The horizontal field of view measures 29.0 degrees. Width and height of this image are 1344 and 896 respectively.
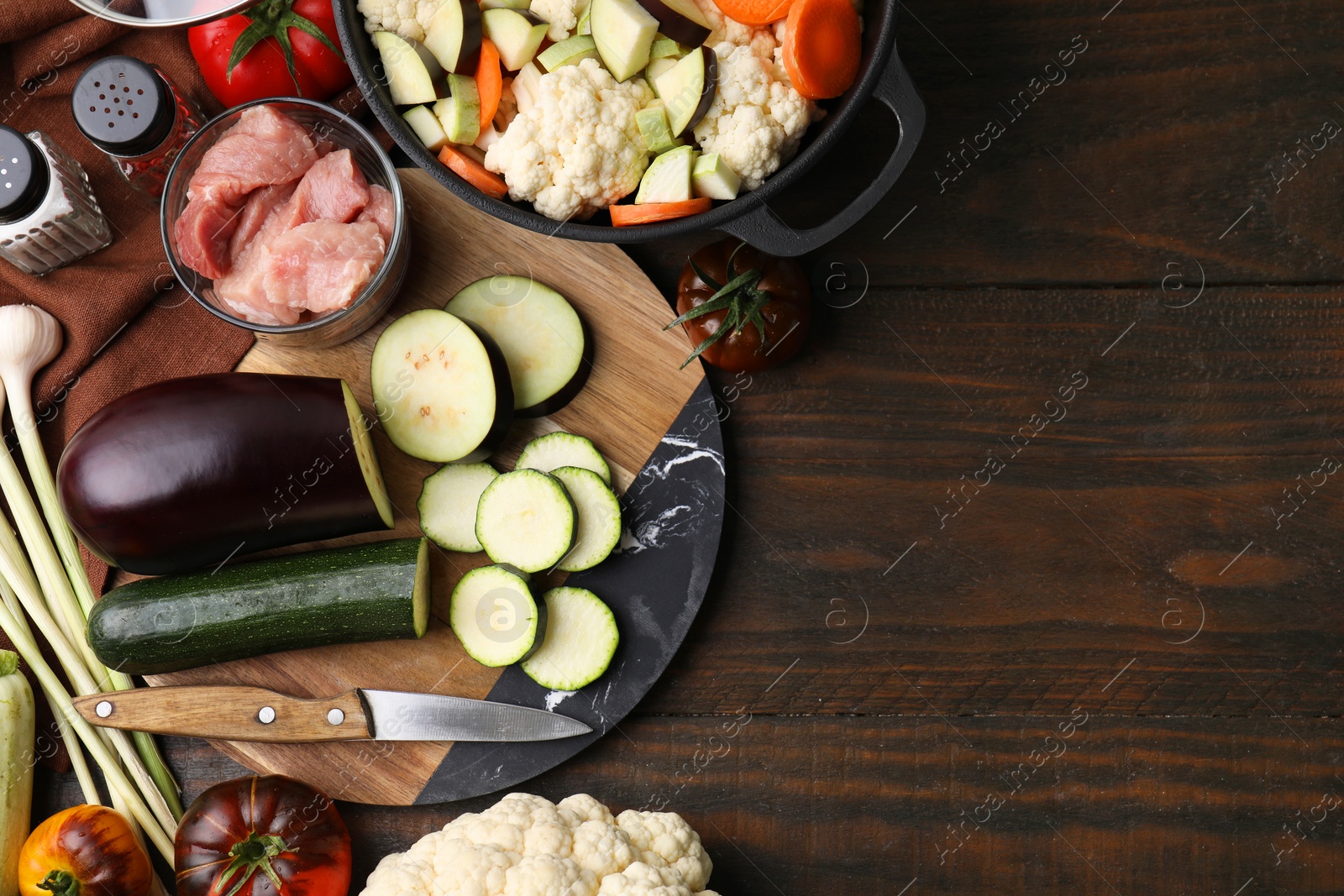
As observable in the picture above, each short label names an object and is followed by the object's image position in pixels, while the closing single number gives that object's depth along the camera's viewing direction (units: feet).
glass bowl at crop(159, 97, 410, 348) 3.43
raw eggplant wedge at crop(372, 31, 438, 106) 3.31
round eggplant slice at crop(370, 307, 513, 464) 3.44
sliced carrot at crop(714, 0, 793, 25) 3.29
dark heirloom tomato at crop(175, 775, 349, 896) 3.38
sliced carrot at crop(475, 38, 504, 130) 3.33
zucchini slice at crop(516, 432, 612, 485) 3.52
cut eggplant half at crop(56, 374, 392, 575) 3.41
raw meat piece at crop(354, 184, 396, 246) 3.45
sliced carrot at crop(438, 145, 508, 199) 3.34
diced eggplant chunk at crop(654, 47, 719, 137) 3.30
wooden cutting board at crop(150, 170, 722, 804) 3.53
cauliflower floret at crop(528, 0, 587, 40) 3.33
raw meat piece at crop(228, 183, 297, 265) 3.44
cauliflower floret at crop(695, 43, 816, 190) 3.29
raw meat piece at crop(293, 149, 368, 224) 3.44
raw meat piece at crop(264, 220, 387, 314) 3.39
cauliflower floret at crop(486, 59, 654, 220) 3.30
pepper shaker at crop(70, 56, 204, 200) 3.40
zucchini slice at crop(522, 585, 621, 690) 3.49
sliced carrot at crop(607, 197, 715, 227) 3.31
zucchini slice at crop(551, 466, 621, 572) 3.49
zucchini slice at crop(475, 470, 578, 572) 3.47
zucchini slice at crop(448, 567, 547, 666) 3.46
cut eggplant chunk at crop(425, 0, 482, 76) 3.30
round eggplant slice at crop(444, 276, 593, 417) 3.51
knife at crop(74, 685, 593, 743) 3.47
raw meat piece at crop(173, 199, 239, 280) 3.41
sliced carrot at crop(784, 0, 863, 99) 3.26
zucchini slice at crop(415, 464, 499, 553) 3.52
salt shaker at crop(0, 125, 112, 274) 3.39
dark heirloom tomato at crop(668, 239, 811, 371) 3.45
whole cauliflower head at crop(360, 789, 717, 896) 3.32
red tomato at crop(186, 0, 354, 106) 3.46
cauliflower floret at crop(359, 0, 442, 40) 3.32
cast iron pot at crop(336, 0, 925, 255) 3.27
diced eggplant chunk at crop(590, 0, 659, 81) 3.28
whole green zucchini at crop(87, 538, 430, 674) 3.45
